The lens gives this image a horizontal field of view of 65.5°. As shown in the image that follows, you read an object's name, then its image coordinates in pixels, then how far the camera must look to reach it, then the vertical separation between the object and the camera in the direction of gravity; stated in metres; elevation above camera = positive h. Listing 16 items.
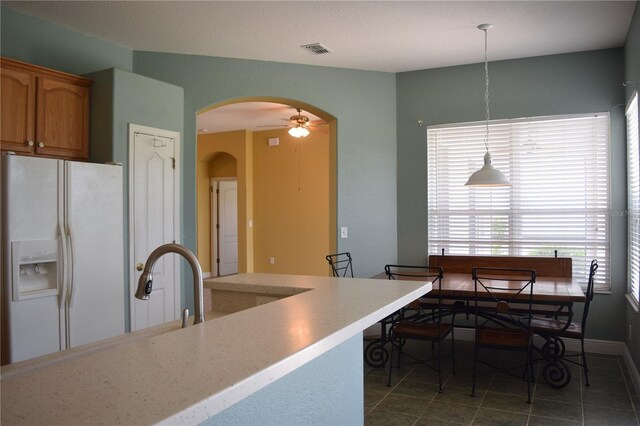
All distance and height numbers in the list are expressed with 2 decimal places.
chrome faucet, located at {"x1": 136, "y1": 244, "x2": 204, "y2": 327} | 1.46 -0.18
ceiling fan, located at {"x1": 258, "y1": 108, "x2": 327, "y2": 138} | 6.99 +1.26
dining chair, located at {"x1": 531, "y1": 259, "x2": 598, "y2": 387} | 3.64 -0.87
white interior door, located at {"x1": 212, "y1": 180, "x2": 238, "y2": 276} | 10.07 -0.29
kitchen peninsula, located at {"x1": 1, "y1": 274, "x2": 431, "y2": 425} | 0.71 -0.27
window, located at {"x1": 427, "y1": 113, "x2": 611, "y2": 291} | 4.65 +0.19
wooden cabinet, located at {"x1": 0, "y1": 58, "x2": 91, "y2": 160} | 3.25 +0.72
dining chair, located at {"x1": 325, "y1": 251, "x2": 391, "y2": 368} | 4.20 -1.18
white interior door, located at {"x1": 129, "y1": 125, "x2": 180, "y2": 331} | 3.86 -0.01
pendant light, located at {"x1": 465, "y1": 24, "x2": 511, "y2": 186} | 3.98 +0.29
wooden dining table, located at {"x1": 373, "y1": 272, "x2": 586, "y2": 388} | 3.53 -0.61
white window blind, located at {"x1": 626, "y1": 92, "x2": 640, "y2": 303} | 3.81 +0.11
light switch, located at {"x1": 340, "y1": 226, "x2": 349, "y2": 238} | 5.13 -0.20
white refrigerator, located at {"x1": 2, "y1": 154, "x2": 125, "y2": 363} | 2.96 -0.26
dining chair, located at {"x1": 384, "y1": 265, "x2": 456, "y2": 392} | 3.68 -0.89
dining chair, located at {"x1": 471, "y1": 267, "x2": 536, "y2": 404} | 3.49 -0.80
